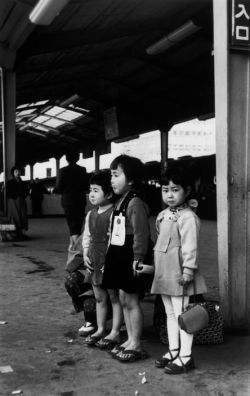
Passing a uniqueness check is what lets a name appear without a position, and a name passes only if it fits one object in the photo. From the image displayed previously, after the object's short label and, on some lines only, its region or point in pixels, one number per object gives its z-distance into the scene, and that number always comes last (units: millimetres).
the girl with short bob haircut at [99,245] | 3715
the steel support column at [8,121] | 10672
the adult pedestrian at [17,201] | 10672
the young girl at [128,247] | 3381
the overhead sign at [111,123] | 14579
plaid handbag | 3713
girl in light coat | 3172
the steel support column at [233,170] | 3826
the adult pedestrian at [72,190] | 7609
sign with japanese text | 3713
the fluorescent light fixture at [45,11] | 6186
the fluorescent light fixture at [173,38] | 9188
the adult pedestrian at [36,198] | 20562
